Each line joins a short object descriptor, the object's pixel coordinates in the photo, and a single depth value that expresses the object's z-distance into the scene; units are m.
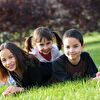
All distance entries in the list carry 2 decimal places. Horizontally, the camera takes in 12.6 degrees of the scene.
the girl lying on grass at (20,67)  6.09
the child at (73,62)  6.16
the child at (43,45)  6.91
